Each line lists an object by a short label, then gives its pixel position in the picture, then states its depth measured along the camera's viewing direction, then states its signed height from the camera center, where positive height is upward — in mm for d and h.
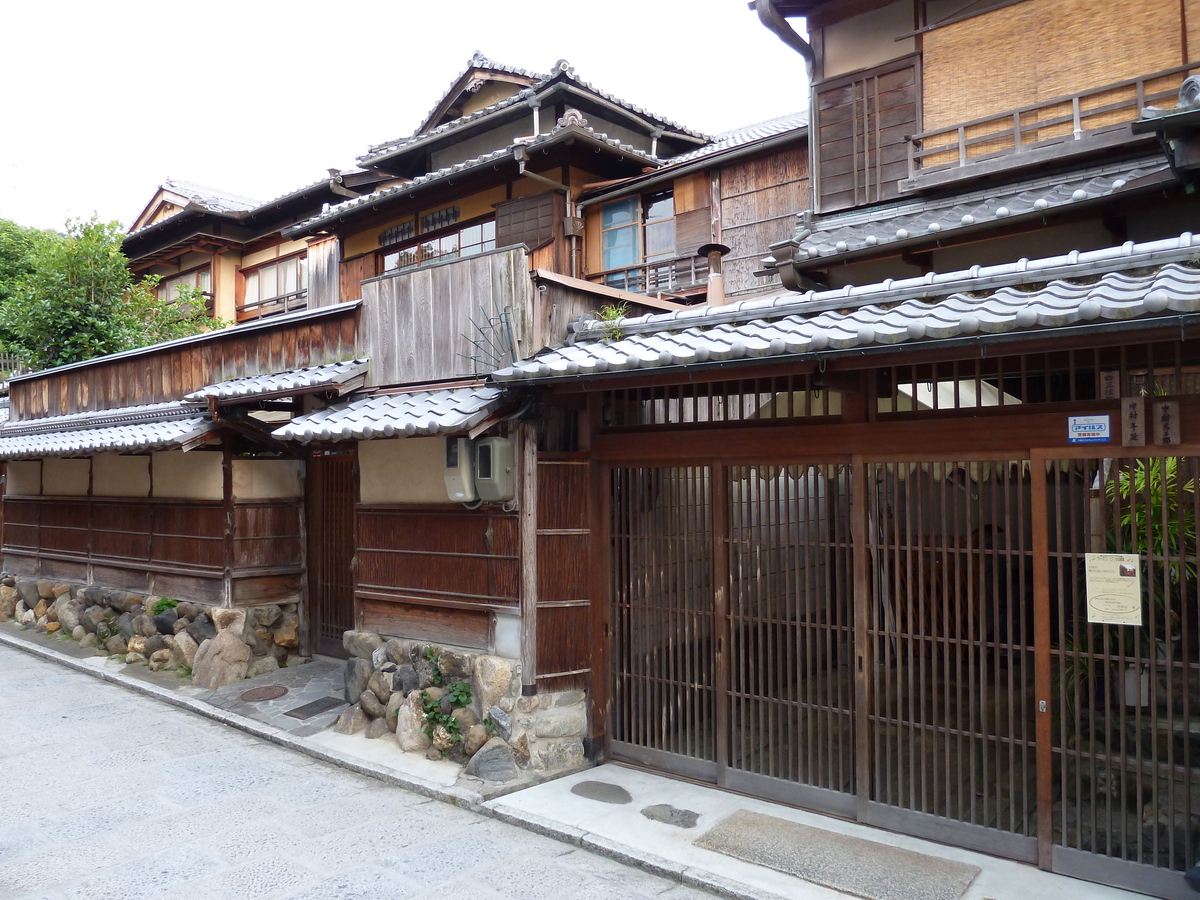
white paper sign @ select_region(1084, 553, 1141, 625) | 5391 -950
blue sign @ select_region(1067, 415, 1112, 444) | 5492 +173
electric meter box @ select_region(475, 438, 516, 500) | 8117 -58
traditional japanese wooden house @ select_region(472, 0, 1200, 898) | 5426 -163
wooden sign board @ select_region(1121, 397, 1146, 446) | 5316 +222
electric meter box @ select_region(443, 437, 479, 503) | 8234 -82
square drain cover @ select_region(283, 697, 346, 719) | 10211 -3218
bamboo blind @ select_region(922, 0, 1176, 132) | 9516 +5244
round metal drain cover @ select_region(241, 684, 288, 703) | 10922 -3195
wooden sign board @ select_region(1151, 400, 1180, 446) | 5242 +209
